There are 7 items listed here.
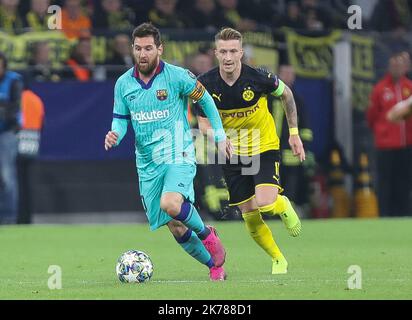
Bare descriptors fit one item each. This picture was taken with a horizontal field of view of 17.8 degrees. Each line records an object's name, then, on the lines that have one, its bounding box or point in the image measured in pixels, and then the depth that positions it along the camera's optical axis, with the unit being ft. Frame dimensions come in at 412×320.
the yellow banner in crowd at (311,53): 64.80
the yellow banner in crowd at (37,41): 61.31
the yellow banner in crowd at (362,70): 65.16
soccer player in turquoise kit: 36.50
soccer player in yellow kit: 39.01
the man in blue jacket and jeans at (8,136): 59.77
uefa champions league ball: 35.76
